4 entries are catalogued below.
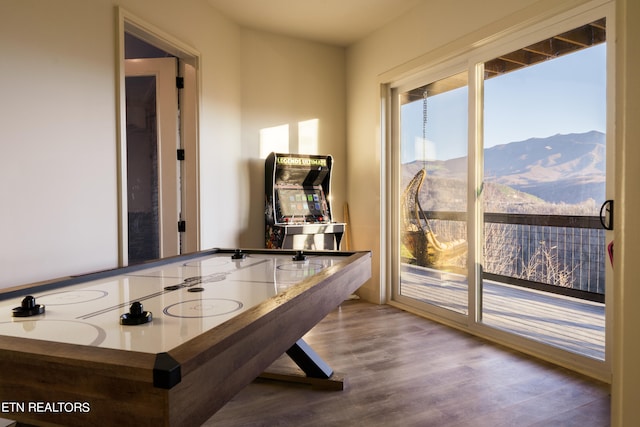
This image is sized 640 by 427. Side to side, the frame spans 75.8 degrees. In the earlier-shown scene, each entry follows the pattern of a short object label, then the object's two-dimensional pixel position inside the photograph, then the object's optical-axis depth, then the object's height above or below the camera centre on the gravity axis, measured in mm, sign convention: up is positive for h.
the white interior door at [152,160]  3865 +464
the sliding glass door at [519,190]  2658 +93
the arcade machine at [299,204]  4125 +3
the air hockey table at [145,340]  800 -329
